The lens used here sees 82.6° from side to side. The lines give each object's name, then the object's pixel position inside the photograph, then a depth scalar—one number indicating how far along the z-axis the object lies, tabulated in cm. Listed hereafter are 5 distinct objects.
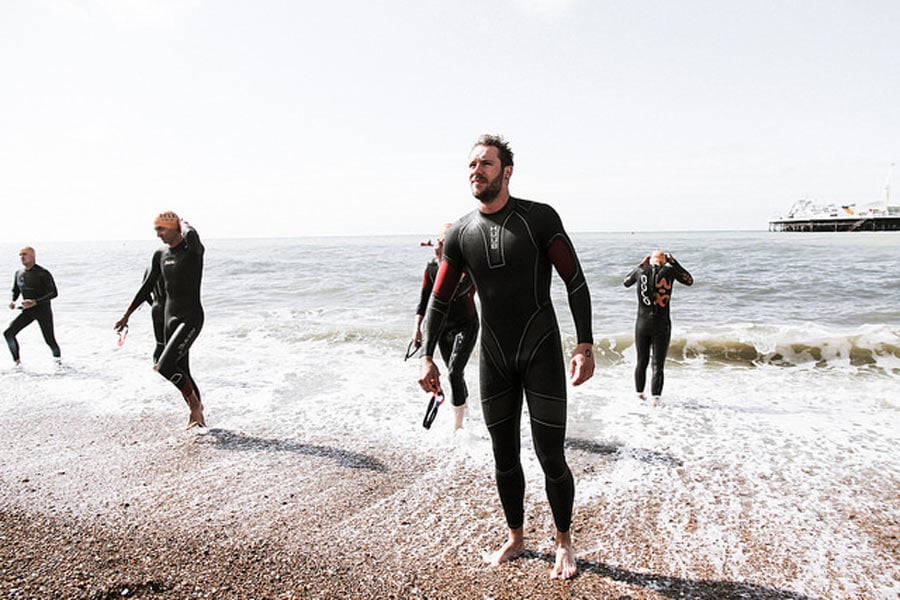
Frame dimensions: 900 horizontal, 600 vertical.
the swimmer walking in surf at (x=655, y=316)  619
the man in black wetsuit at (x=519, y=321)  264
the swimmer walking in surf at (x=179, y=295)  487
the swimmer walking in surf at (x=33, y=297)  815
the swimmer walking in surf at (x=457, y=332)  488
